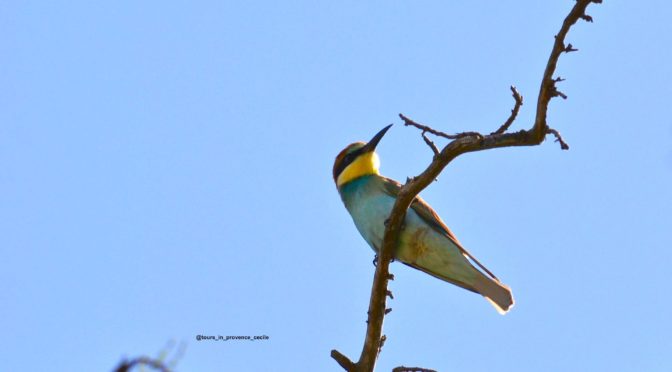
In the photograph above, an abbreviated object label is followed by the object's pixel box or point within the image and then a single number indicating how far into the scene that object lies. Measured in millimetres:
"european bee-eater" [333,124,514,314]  10617
